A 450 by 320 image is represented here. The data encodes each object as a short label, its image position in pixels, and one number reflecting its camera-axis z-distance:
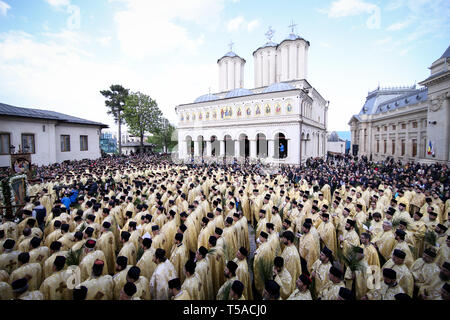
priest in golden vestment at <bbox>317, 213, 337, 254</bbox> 5.93
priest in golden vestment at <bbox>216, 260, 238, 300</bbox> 3.40
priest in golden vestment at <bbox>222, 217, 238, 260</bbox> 5.61
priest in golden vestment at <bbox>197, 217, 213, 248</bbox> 5.98
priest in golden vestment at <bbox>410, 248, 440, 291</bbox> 3.64
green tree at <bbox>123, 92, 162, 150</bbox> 37.81
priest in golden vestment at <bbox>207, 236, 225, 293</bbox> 4.72
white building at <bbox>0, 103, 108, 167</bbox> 18.72
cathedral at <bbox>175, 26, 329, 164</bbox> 25.88
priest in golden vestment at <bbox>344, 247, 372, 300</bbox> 3.84
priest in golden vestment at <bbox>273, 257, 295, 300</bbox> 3.67
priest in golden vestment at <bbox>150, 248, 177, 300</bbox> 3.80
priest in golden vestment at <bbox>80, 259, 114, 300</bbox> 3.50
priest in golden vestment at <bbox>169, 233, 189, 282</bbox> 4.68
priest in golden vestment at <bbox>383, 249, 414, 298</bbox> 3.61
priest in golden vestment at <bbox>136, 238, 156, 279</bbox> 4.48
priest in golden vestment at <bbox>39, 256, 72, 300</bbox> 3.58
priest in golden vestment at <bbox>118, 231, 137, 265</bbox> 4.95
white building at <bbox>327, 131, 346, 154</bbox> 63.88
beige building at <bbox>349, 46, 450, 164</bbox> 20.97
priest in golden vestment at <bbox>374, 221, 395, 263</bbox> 5.23
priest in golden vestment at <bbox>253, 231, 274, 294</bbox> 4.29
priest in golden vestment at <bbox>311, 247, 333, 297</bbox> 3.92
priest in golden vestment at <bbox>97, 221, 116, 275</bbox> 5.39
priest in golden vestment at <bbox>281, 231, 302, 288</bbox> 4.44
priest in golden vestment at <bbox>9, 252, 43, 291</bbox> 3.79
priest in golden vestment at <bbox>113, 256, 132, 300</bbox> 3.76
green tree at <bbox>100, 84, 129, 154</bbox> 39.44
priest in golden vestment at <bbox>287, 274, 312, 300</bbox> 3.09
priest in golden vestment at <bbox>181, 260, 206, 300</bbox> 3.53
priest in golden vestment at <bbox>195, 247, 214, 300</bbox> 4.04
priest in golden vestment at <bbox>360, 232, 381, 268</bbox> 4.45
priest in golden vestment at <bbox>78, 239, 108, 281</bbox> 4.29
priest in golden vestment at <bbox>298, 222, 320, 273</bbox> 5.29
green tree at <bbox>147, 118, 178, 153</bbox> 47.72
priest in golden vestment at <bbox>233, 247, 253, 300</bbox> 4.02
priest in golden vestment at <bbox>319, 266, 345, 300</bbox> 3.23
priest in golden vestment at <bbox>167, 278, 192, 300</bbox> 3.17
